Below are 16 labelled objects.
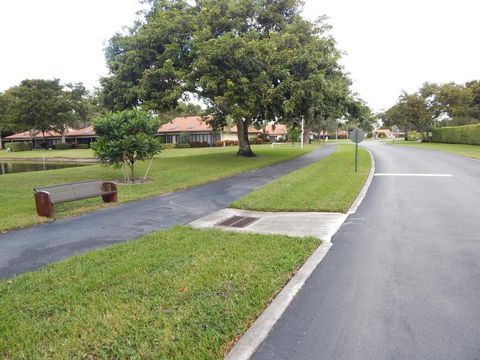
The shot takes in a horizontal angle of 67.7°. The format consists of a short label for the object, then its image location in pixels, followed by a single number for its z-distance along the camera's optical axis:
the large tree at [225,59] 18.75
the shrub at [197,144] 51.57
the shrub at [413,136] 70.97
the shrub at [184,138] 55.69
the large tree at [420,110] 55.44
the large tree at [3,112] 62.91
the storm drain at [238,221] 7.77
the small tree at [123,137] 13.02
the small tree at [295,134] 52.71
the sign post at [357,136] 16.14
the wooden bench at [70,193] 8.45
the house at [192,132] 58.56
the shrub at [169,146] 49.88
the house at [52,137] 66.56
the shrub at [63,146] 58.91
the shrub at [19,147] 60.28
